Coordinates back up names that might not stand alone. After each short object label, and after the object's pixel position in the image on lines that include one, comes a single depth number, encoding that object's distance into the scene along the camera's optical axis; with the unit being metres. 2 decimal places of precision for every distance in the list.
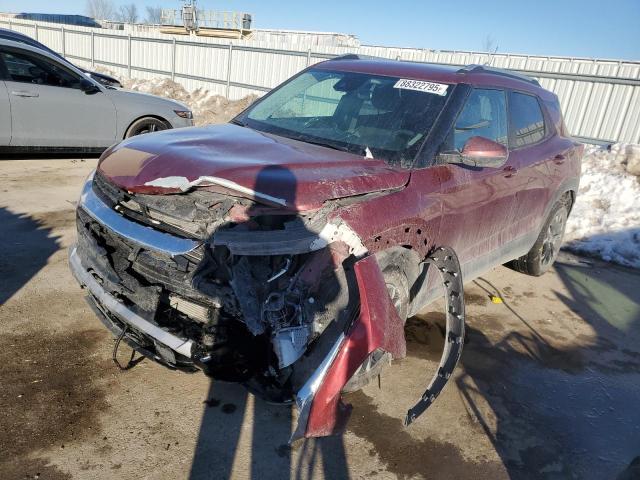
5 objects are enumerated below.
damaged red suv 2.36
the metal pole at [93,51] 20.97
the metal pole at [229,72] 16.72
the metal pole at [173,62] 18.11
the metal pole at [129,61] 19.64
